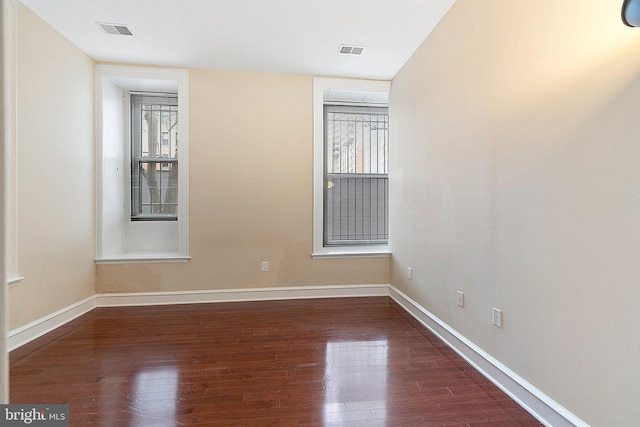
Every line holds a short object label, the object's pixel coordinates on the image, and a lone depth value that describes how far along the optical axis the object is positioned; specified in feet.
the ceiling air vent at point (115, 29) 8.45
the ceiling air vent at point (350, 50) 9.54
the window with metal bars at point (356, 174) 13.02
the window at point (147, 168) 11.02
